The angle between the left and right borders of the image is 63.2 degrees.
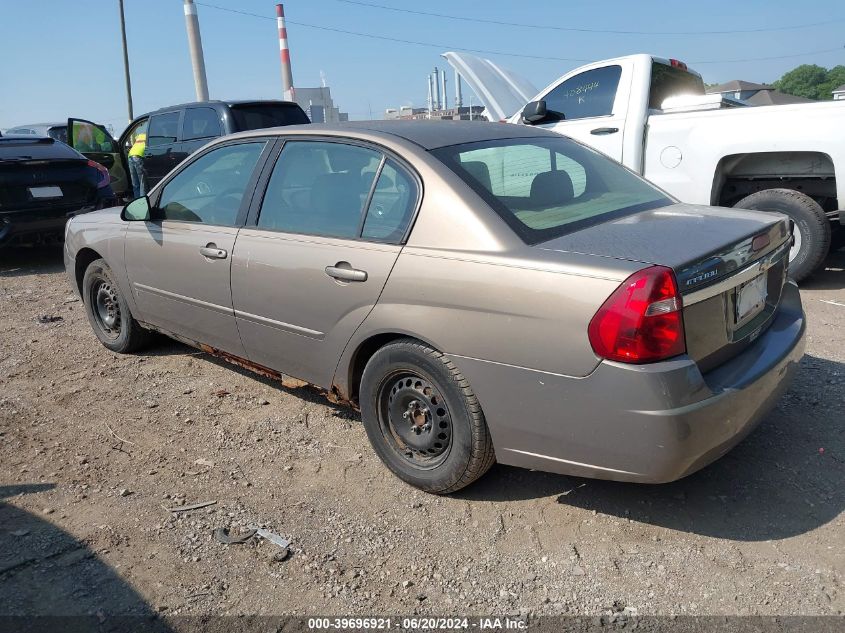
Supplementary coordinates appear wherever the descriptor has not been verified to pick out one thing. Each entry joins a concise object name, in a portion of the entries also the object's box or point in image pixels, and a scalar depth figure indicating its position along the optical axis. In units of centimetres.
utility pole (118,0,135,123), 2884
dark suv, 888
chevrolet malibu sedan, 241
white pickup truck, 548
